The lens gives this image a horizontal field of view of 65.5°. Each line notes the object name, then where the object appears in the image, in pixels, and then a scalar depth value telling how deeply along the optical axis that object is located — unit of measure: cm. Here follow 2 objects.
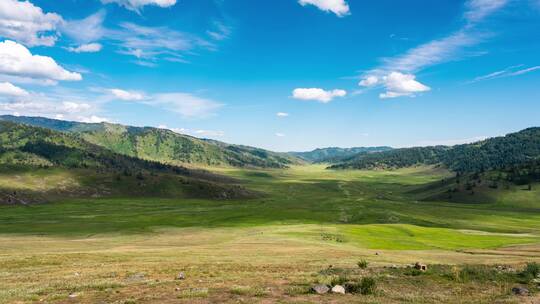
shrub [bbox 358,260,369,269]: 3497
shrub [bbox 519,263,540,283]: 2896
